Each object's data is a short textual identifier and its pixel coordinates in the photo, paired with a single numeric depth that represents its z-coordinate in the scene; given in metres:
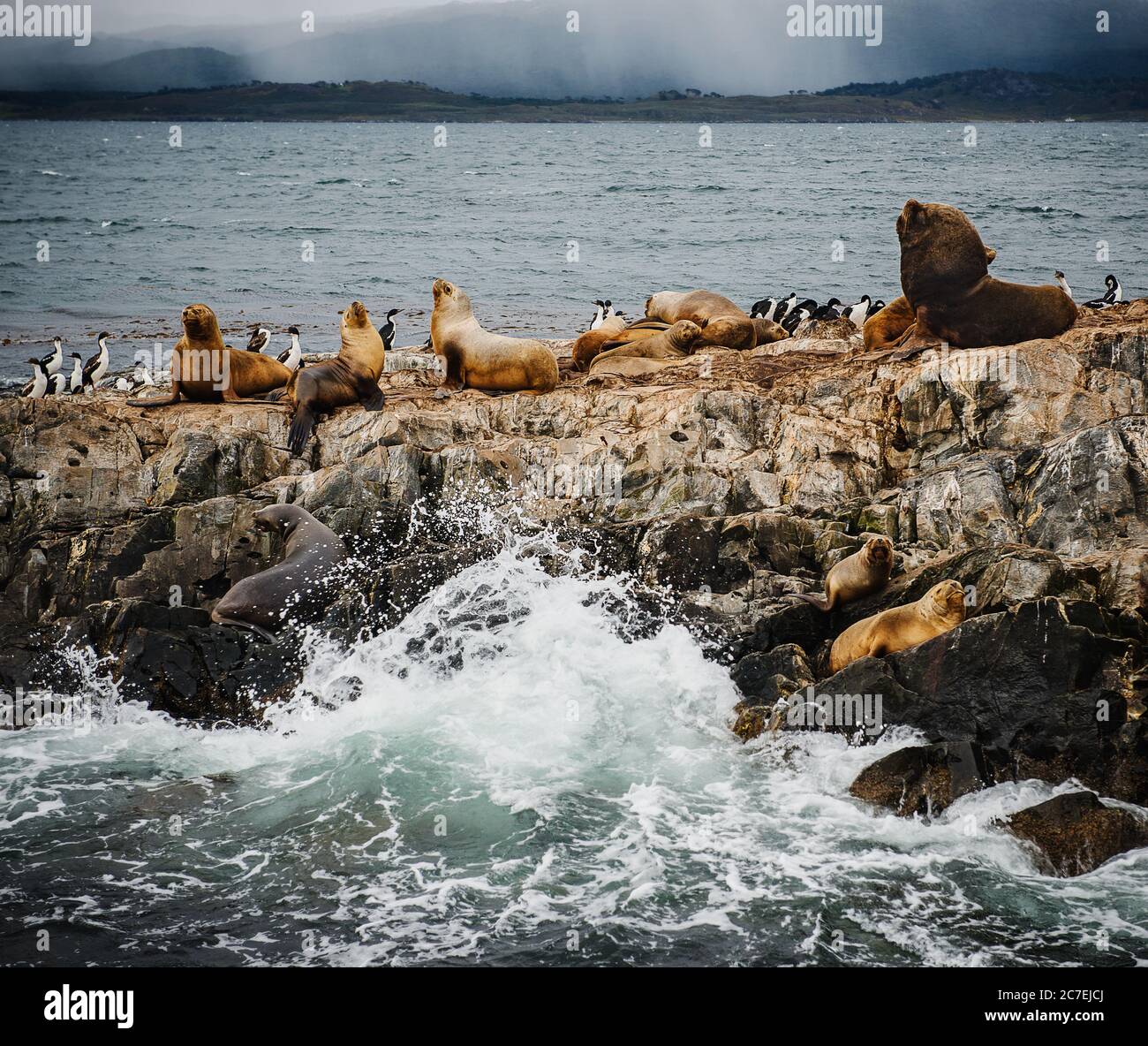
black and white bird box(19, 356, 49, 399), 14.44
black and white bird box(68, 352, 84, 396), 14.94
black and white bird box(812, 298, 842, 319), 17.13
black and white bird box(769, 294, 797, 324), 18.34
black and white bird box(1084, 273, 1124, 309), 17.74
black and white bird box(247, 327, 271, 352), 15.17
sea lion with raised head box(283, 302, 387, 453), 12.01
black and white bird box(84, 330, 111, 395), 15.73
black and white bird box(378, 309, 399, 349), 17.45
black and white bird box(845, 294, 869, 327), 16.36
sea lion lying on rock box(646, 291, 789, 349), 14.62
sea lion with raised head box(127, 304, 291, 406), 12.44
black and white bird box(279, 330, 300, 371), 14.05
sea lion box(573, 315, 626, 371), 14.50
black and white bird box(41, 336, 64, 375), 15.74
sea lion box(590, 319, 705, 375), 14.17
